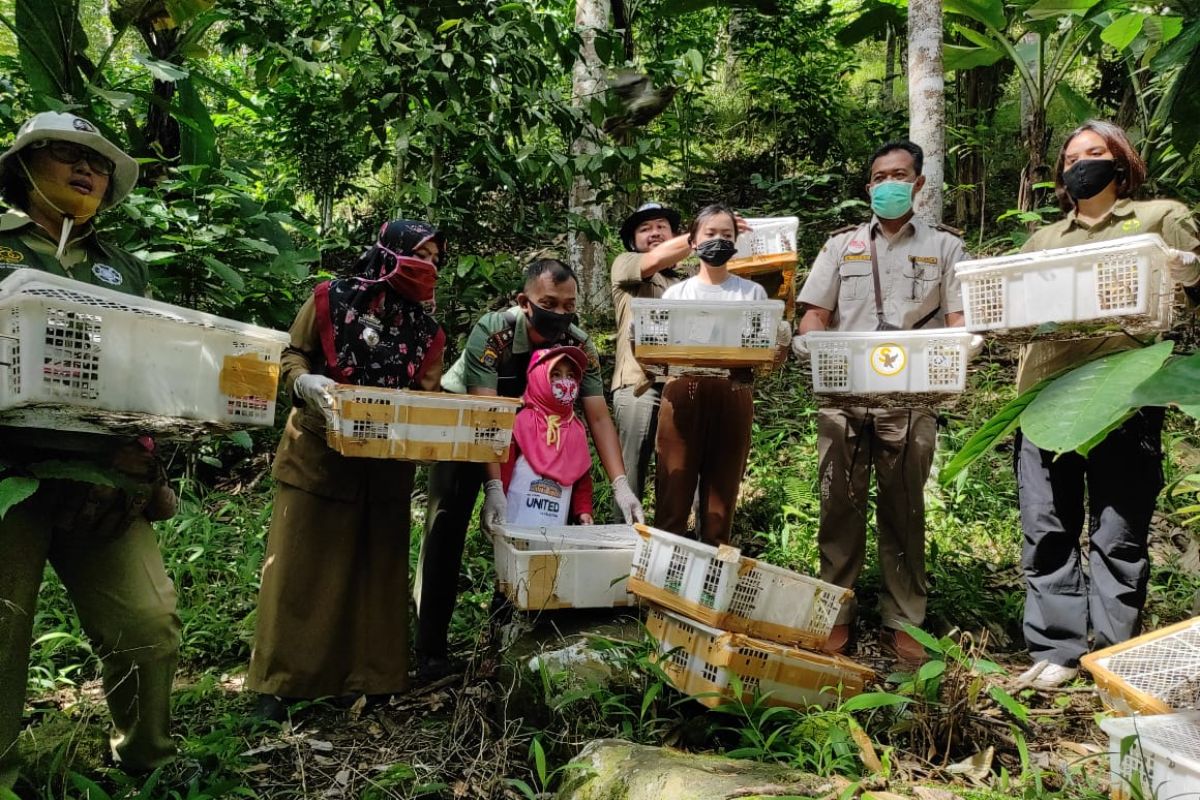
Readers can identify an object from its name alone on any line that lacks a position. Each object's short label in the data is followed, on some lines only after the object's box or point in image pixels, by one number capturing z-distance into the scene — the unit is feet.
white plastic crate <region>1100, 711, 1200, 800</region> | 6.55
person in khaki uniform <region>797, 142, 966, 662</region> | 11.78
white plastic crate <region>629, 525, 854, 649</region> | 8.75
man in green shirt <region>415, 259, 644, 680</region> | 11.27
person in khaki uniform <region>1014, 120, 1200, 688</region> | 10.41
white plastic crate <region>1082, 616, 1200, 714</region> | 7.80
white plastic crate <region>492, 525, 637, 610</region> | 9.85
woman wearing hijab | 10.22
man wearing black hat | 13.05
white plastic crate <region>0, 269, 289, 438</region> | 6.38
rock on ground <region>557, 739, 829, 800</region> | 6.87
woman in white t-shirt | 12.16
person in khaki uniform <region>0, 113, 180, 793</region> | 7.56
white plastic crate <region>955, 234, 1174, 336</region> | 8.70
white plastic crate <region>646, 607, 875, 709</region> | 8.70
